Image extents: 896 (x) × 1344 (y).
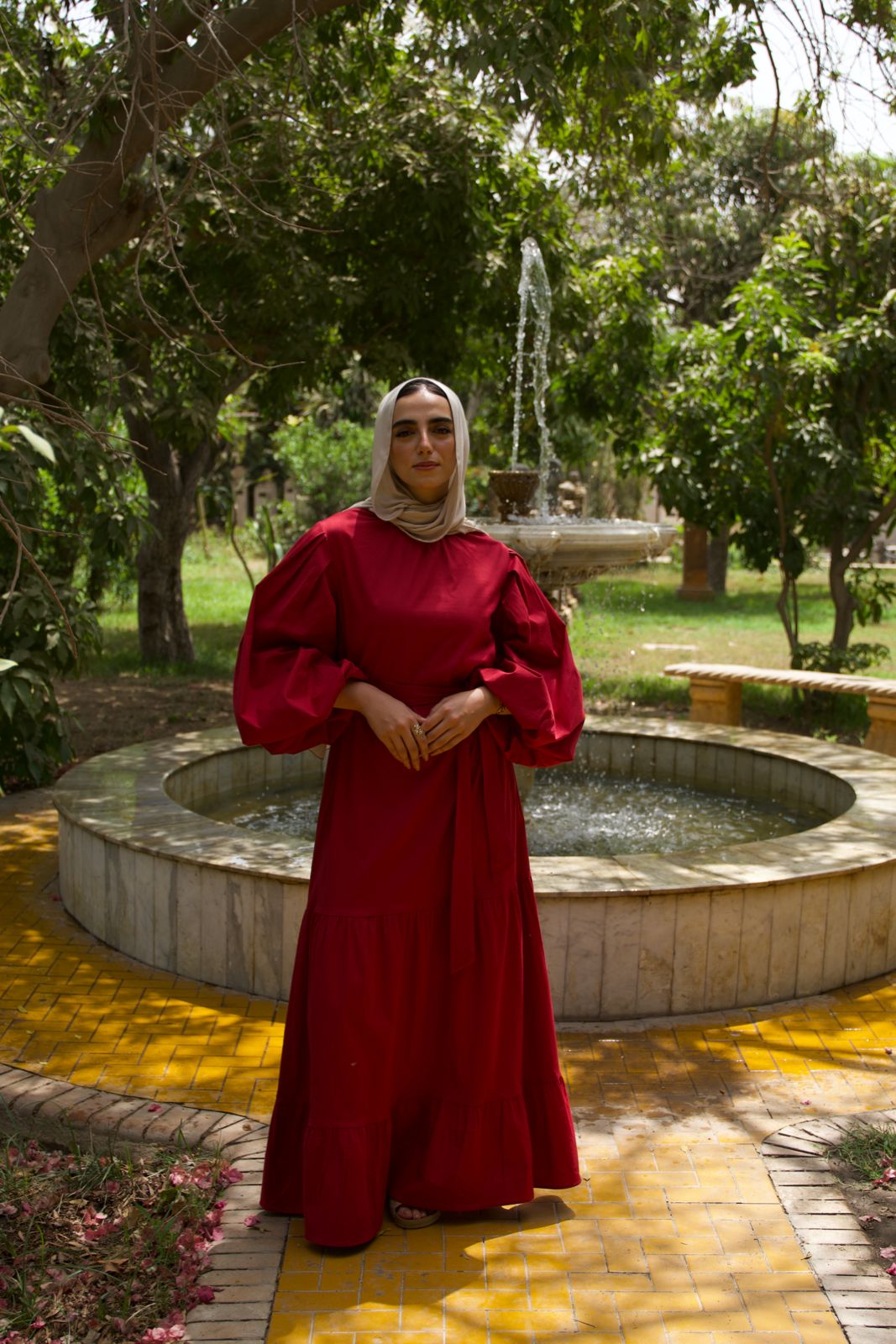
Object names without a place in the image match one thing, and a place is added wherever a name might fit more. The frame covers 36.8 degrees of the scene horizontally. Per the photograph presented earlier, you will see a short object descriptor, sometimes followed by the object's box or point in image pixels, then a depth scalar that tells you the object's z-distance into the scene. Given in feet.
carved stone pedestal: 59.57
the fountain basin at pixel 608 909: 13.28
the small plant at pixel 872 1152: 10.00
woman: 8.91
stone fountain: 18.03
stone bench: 24.59
